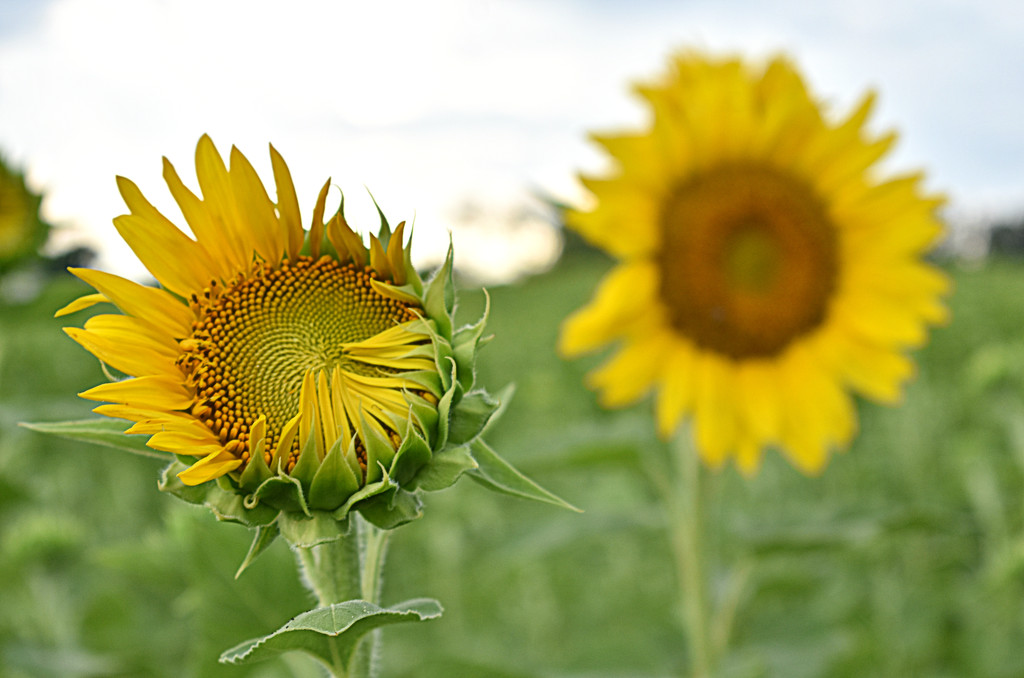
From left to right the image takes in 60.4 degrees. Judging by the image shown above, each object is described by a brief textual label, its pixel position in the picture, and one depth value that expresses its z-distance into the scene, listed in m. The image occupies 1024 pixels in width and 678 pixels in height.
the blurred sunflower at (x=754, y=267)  1.51
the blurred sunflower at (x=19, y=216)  1.81
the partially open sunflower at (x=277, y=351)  0.57
